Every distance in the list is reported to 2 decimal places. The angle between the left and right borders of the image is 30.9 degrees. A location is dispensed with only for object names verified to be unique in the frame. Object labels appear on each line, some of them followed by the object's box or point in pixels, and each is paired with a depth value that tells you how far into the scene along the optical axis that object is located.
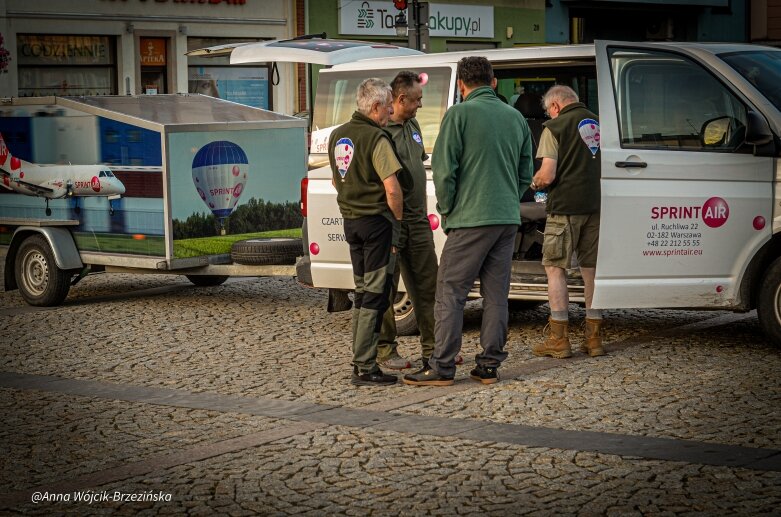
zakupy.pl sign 29.11
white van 9.05
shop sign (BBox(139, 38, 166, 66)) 25.90
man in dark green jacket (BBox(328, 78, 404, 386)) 8.30
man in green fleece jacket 8.16
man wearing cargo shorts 9.02
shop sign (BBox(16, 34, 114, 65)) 23.98
